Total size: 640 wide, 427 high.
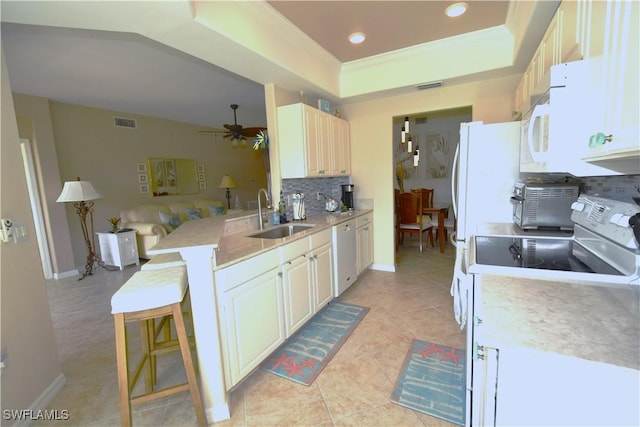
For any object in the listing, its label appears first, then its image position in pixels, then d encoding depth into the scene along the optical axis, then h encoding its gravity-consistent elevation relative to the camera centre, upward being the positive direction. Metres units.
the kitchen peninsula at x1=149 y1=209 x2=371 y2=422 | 1.50 -0.57
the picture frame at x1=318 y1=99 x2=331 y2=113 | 3.35 +0.89
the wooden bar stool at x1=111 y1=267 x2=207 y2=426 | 1.38 -0.60
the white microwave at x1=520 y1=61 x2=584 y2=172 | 1.09 +0.23
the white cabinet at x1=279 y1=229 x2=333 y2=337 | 2.18 -0.82
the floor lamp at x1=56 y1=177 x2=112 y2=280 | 3.91 -0.18
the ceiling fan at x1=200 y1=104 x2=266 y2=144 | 4.49 +0.84
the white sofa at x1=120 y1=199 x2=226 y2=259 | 4.69 -0.52
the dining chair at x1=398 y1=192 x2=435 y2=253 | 4.75 -0.66
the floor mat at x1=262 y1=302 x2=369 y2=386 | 2.01 -1.31
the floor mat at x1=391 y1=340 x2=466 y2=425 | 1.64 -1.33
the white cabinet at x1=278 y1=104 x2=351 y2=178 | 2.90 +0.43
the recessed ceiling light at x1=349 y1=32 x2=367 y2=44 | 2.63 +1.33
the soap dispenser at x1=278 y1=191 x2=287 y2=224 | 2.99 -0.30
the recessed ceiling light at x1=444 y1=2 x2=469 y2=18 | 2.21 +1.30
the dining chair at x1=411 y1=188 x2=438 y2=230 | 5.14 -0.56
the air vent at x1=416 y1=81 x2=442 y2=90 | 3.11 +1.00
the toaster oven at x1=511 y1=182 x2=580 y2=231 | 1.78 -0.23
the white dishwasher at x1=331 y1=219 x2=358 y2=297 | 2.95 -0.82
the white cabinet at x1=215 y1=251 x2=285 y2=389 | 1.64 -0.82
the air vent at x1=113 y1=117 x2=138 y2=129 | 5.02 +1.21
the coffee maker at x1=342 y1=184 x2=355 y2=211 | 3.83 -0.22
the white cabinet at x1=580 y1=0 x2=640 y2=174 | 0.73 +0.23
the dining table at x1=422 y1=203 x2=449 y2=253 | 4.79 -0.75
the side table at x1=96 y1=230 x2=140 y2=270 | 4.44 -0.91
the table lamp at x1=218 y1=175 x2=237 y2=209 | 6.74 +0.06
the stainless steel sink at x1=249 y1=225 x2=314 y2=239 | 2.77 -0.48
